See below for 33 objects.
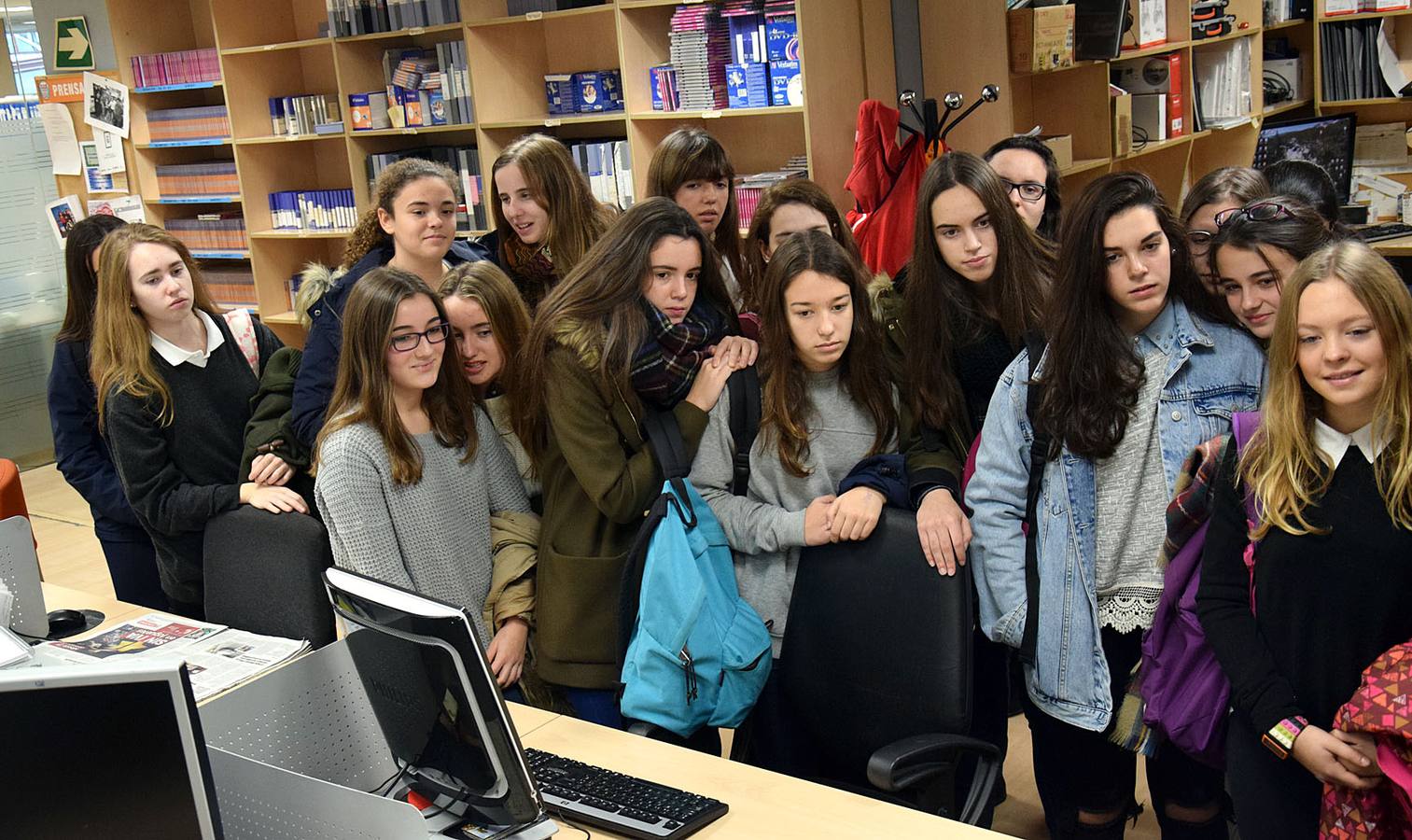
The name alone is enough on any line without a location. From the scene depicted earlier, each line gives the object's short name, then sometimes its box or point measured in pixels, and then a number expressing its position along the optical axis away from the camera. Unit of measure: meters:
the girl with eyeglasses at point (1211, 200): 2.53
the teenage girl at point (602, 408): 2.50
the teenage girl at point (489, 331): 2.82
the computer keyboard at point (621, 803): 1.87
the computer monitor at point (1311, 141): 4.86
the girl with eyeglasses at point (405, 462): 2.53
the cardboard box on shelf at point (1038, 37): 4.35
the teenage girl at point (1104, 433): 2.17
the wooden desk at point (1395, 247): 4.75
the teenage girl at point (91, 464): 3.46
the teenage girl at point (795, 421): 2.42
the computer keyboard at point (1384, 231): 4.91
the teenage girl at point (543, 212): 3.29
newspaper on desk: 2.57
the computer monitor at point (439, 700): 1.67
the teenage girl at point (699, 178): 3.32
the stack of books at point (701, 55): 4.82
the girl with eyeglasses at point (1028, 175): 3.00
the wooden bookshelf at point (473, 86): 4.74
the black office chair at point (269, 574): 2.70
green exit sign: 7.09
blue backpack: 2.29
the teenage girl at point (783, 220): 3.10
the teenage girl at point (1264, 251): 2.23
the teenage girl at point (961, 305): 2.50
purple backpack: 2.07
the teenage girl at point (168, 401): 3.04
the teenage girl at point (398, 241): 3.05
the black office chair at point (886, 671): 2.12
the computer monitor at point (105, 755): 1.47
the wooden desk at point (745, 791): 1.84
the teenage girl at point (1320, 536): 1.81
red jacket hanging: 4.02
